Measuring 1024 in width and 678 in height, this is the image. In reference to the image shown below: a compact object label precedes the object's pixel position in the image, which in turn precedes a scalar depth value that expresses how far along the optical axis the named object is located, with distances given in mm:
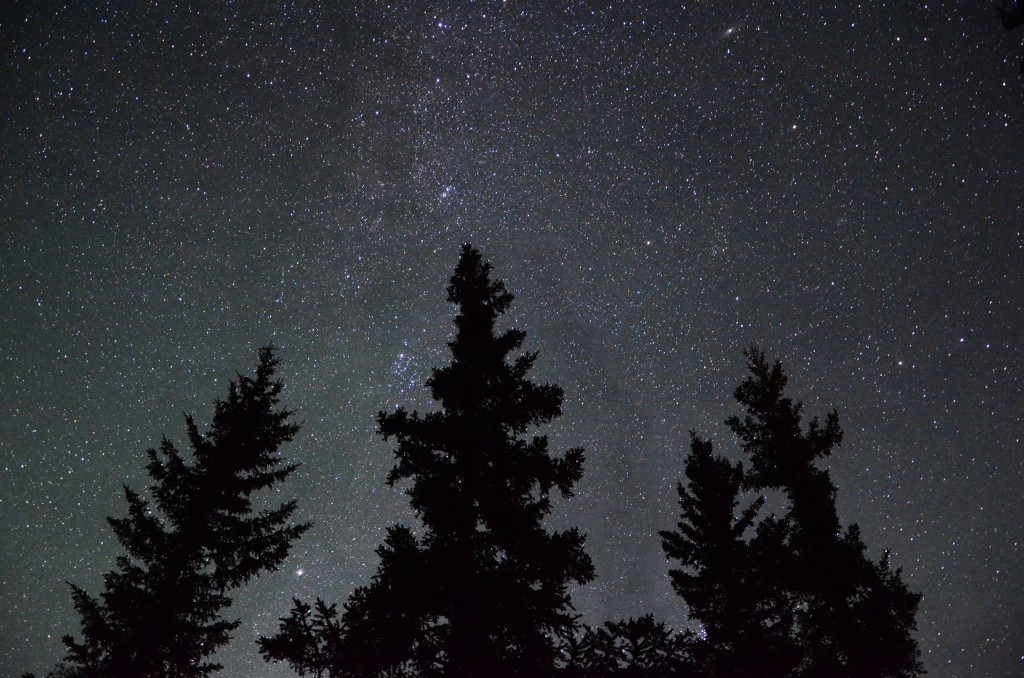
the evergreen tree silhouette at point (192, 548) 9477
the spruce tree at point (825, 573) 10250
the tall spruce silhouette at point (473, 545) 6496
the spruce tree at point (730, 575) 10906
